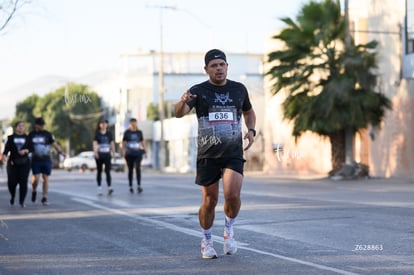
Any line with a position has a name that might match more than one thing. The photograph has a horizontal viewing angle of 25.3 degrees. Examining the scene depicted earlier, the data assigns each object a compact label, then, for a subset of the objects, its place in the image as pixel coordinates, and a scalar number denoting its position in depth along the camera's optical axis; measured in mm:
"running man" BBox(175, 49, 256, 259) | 8820
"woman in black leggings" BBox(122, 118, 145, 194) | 22234
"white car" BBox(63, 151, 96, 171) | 64250
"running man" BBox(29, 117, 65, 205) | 18438
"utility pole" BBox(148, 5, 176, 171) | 55125
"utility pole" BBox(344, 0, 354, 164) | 32062
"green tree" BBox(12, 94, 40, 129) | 85000
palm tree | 31438
